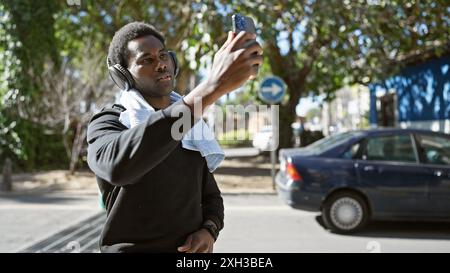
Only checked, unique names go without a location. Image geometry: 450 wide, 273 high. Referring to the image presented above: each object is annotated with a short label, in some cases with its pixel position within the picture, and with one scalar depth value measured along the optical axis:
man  1.58
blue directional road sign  10.67
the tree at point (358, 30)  9.39
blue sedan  6.64
